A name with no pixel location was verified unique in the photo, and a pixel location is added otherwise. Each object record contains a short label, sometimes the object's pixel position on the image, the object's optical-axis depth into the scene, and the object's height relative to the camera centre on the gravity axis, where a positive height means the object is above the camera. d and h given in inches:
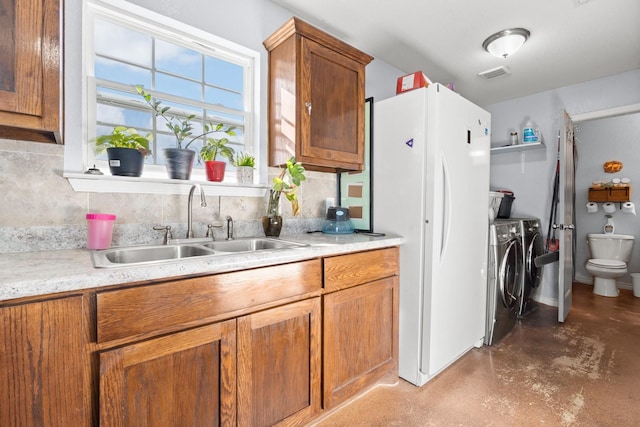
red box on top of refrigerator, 83.7 +34.4
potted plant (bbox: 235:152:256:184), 75.3 +8.9
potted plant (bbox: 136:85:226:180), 65.4 +15.1
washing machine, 97.7 -23.8
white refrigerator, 74.0 -0.8
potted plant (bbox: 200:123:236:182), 70.4 +12.2
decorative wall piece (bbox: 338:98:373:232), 87.0 +5.0
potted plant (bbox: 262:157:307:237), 72.5 +2.6
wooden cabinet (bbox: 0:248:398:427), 33.2 -20.1
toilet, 143.1 -25.6
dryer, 117.6 -20.3
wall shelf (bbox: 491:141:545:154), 137.7 +27.8
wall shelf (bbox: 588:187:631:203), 157.5 +6.9
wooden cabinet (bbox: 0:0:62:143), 37.1 +17.2
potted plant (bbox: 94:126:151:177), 58.1 +10.4
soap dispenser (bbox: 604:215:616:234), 164.9 -10.2
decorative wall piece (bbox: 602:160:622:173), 161.5 +21.9
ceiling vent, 119.6 +53.5
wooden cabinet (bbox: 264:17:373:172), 73.4 +27.3
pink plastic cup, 52.4 -4.4
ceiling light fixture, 93.4 +51.3
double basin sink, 54.6 -8.6
